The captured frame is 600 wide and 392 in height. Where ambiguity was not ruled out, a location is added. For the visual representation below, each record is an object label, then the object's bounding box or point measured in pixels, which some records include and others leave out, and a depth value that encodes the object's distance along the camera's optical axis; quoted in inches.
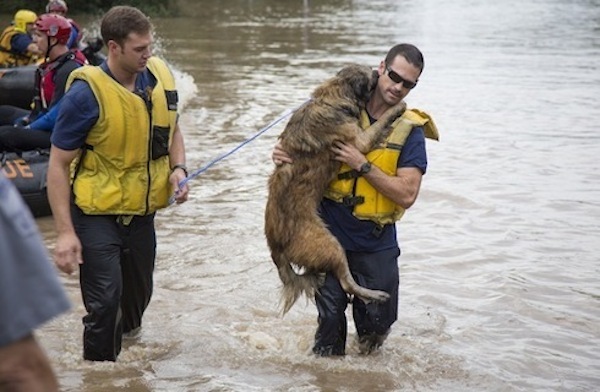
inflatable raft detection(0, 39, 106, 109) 887.7
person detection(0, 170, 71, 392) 170.2
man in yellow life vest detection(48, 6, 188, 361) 410.9
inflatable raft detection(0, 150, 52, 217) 722.2
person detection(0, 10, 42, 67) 1018.7
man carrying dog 423.5
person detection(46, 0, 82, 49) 673.6
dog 431.5
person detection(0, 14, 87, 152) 641.0
